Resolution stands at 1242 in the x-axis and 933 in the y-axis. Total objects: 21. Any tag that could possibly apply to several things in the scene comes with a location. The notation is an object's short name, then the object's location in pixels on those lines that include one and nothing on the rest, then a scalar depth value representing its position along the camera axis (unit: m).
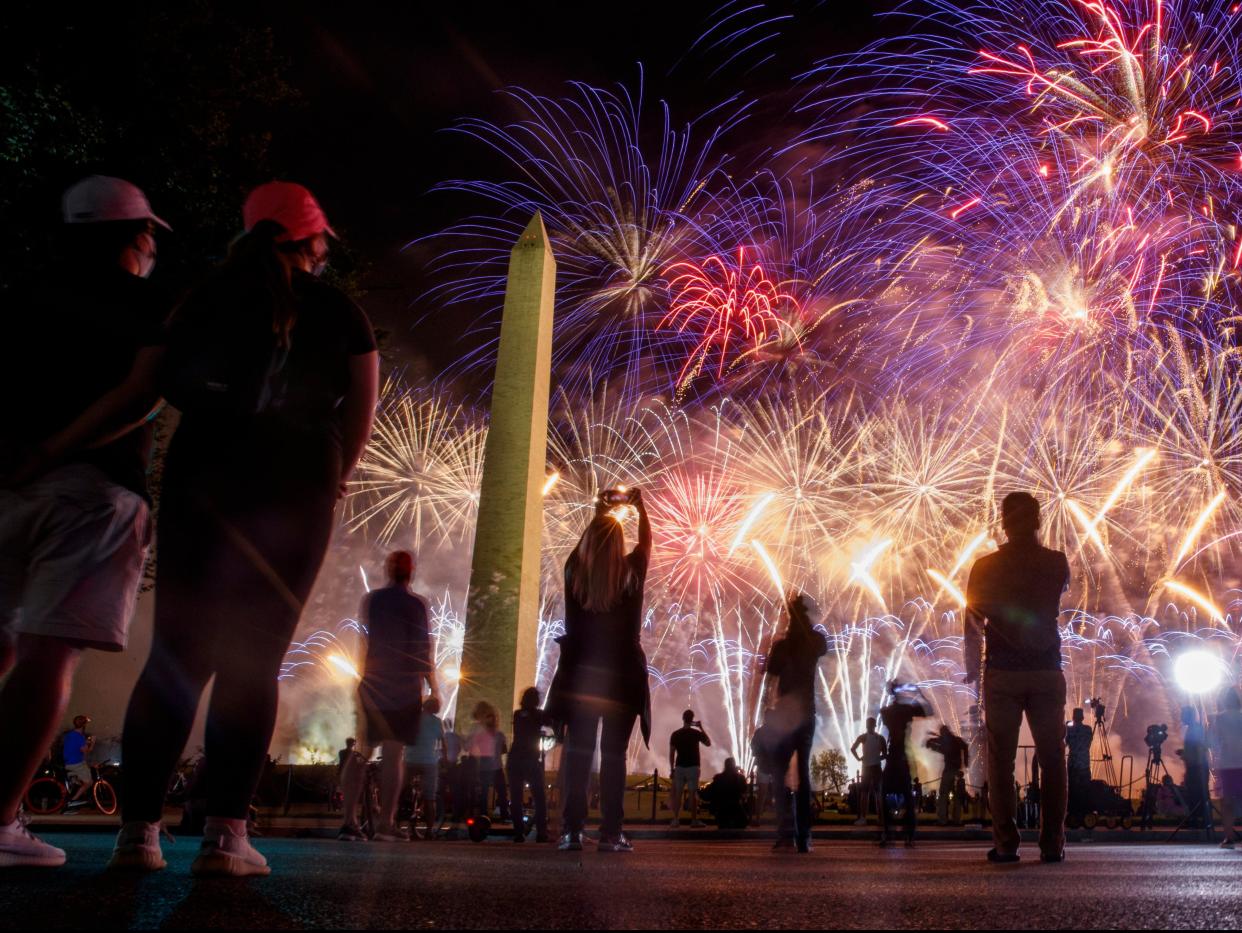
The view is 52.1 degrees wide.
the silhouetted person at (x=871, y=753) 14.61
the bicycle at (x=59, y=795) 15.83
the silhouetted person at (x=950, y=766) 17.86
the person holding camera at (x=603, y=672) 6.75
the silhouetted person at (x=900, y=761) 11.74
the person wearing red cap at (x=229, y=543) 3.28
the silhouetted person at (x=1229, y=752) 11.55
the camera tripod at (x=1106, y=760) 21.61
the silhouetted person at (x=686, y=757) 14.85
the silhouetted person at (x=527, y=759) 10.99
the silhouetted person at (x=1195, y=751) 15.10
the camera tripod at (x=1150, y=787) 18.05
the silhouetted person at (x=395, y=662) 7.65
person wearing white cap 3.44
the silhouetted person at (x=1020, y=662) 6.07
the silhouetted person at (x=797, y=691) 8.53
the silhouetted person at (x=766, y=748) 8.71
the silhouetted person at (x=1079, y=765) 16.53
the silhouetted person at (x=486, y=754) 13.06
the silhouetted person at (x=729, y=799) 15.11
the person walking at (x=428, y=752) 10.28
